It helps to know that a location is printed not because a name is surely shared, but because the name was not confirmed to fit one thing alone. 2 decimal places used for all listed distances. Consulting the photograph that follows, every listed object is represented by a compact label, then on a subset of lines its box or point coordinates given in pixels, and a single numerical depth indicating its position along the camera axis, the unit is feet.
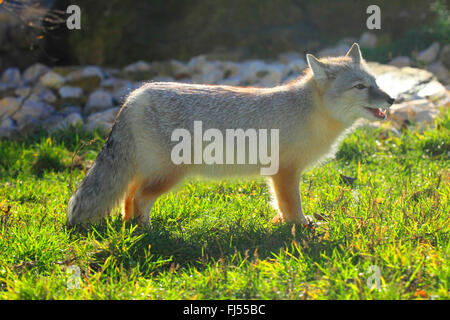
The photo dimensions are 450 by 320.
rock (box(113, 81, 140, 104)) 30.36
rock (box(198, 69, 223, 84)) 32.22
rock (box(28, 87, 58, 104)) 30.22
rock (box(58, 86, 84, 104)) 30.42
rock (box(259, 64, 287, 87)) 30.60
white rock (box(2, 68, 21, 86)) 33.22
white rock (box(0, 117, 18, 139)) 25.59
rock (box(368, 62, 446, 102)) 27.04
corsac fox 14.69
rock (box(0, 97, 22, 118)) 28.60
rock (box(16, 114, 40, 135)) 26.15
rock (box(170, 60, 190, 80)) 34.50
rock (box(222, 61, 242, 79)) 33.63
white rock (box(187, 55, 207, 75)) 34.78
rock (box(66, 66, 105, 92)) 31.81
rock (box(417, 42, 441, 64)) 32.71
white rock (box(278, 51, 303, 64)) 35.81
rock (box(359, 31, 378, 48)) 36.91
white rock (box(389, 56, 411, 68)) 32.14
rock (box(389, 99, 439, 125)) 24.45
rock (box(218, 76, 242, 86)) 30.86
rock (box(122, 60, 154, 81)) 34.12
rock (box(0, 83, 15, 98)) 31.63
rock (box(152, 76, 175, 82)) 33.19
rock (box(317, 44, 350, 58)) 34.53
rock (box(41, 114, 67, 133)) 25.59
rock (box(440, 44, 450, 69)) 32.22
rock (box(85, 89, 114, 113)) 29.73
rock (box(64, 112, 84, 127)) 25.32
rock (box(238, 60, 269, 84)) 31.89
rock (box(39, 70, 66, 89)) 31.63
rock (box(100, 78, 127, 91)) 31.94
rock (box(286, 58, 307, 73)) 31.96
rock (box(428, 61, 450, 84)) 30.99
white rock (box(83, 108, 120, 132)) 25.18
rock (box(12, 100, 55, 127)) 27.91
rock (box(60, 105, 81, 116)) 29.08
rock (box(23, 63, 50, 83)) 33.27
